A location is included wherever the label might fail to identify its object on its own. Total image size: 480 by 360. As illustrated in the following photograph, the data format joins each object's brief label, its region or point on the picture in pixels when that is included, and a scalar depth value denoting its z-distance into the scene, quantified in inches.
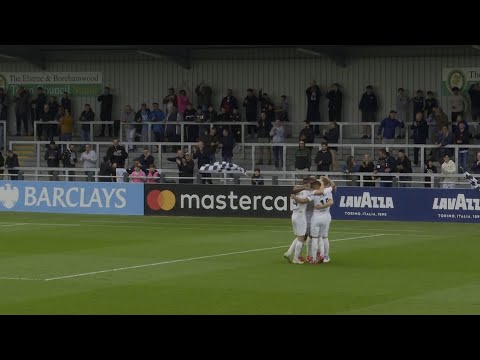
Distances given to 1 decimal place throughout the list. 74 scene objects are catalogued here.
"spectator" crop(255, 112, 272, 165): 1964.8
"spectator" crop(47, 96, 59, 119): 2150.6
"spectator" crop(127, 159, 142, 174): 1797.5
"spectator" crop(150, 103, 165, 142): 2036.2
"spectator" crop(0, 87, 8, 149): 2256.4
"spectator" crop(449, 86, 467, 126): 1884.8
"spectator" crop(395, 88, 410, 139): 1939.0
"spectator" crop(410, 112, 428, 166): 1817.2
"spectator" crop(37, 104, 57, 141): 2149.4
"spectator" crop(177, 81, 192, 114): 2058.3
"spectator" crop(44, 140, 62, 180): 1973.4
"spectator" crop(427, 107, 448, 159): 1807.3
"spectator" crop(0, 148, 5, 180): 1989.1
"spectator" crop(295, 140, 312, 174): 1779.0
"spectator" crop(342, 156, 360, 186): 1729.3
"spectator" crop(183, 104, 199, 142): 2022.6
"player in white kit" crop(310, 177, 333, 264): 1080.2
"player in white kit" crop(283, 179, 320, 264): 1082.7
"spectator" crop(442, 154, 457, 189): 1653.5
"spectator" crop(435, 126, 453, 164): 1738.4
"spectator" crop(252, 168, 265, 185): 1704.0
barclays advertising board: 1765.5
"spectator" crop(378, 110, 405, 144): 1854.1
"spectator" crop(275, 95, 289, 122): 2014.0
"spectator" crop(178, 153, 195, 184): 1786.4
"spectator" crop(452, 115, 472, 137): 1755.7
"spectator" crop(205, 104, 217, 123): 2011.6
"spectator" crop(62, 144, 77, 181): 1977.1
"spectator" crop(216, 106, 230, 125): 2018.9
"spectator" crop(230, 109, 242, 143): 2011.6
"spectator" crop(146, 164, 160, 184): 1769.6
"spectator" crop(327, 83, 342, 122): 1974.7
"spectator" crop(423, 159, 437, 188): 1705.2
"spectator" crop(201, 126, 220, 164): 1856.5
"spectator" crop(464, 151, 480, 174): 1647.4
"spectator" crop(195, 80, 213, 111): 2100.1
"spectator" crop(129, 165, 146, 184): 1787.6
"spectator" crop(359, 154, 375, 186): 1712.6
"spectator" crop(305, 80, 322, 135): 1982.0
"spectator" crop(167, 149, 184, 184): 1790.1
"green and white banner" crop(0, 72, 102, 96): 2278.5
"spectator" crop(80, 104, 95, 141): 2145.7
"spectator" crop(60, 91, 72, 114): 2166.6
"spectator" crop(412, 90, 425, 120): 1885.1
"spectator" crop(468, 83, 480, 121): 1875.0
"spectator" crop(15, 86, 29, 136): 2198.6
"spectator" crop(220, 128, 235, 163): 1875.0
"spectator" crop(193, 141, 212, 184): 1840.6
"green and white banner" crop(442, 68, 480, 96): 1964.8
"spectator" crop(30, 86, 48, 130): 2182.1
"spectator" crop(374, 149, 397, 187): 1701.5
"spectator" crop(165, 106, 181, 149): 2026.3
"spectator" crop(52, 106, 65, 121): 2141.5
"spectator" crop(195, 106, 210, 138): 2006.6
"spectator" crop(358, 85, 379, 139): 1948.8
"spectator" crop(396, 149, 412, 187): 1696.6
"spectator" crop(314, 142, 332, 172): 1755.7
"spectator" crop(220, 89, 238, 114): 2016.5
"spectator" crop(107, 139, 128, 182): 1856.3
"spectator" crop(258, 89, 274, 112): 1993.6
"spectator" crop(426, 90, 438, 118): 1884.8
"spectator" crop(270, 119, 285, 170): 1921.3
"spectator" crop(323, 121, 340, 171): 1872.5
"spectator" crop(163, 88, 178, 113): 2054.6
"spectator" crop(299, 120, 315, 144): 1857.8
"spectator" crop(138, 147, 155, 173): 1839.3
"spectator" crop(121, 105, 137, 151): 2071.9
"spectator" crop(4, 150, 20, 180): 1968.5
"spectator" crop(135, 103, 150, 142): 2063.2
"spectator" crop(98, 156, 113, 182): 1863.9
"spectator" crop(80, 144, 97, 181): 1935.3
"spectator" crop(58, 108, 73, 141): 2106.3
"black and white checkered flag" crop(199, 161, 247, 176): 1755.7
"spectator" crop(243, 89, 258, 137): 2016.5
